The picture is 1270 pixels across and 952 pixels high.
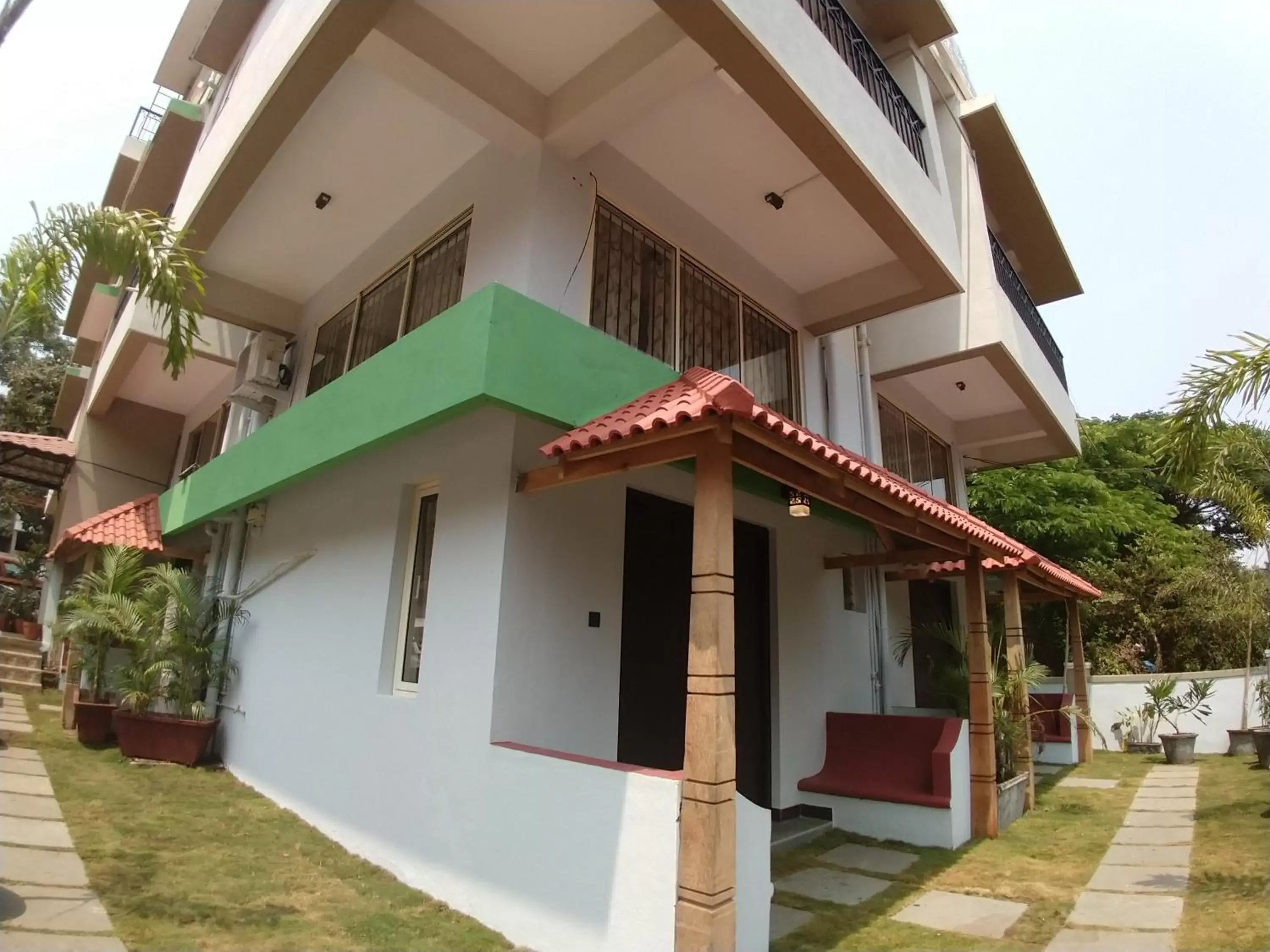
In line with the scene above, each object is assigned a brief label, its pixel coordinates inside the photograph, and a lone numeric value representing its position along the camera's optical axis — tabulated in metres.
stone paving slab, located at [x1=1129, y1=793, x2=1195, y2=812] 8.36
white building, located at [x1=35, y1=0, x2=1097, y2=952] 4.36
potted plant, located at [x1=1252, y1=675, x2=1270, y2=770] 10.29
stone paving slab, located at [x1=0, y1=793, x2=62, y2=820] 5.98
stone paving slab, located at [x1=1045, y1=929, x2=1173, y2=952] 4.27
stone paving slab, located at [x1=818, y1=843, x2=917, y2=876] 6.11
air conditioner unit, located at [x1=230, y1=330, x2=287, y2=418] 9.56
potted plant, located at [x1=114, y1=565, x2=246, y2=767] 8.50
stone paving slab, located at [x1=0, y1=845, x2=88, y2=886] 4.58
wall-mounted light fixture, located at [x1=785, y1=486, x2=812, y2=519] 5.46
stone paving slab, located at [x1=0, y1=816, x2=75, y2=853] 5.28
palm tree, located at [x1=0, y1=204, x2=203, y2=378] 4.74
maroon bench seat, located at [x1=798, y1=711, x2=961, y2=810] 6.88
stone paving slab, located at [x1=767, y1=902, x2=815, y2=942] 4.54
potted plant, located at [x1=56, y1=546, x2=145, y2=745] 9.16
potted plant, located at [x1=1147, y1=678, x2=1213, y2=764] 13.19
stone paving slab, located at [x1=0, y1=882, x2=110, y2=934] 3.93
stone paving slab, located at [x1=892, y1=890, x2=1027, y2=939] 4.69
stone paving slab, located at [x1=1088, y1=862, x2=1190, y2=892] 5.42
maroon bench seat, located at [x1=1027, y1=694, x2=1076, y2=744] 12.01
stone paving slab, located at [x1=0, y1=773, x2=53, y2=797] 6.68
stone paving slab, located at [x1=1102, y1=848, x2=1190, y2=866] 6.14
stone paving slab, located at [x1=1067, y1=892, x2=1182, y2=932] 4.67
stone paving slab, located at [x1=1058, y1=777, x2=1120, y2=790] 10.06
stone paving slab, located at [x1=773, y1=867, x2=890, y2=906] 5.32
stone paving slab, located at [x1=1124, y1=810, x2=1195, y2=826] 7.58
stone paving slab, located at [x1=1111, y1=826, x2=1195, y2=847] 6.80
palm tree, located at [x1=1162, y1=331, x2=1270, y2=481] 6.23
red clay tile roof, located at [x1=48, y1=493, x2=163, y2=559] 10.93
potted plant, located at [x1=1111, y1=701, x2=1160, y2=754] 13.56
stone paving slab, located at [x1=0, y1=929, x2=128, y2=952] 3.64
